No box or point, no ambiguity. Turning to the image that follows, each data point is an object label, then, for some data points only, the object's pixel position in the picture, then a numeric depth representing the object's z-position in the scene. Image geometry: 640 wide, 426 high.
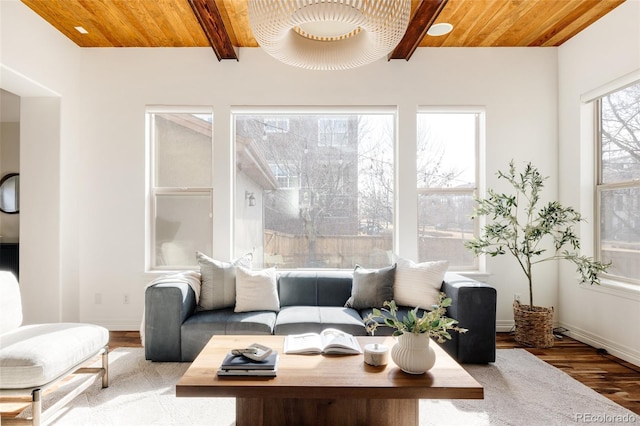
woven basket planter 3.25
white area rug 2.09
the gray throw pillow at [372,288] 3.11
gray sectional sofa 2.79
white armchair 1.81
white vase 1.76
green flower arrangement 1.76
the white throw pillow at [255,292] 3.04
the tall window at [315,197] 3.89
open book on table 2.05
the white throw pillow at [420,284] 3.11
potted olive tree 3.24
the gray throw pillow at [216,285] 3.10
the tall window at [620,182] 3.06
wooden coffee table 1.64
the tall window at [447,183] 3.90
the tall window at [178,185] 3.88
